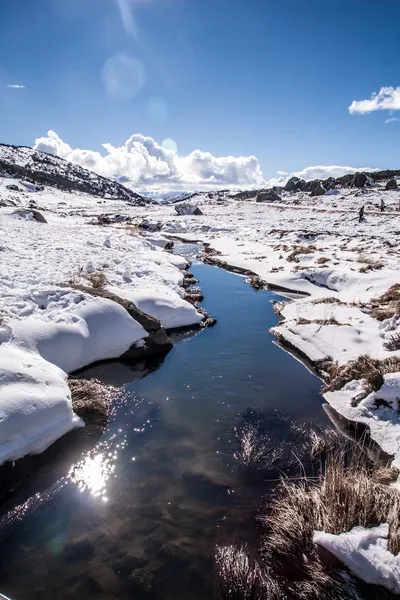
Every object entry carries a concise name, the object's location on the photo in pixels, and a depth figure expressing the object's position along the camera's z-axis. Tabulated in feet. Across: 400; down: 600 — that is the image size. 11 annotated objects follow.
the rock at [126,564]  14.15
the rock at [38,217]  102.27
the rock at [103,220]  133.80
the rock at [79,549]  14.66
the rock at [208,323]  41.88
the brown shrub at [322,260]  65.87
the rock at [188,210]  208.83
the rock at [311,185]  267.90
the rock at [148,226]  128.98
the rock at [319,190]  234.64
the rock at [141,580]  13.61
